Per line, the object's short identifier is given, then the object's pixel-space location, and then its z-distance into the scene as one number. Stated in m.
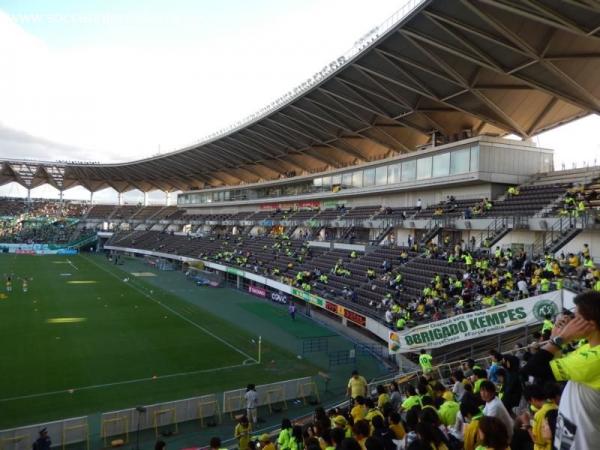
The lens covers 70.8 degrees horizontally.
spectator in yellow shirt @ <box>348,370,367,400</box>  12.00
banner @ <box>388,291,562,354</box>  13.91
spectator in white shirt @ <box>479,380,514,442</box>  5.32
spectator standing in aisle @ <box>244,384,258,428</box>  13.84
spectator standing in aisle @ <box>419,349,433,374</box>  12.81
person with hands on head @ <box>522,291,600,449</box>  2.67
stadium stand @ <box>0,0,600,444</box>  5.77
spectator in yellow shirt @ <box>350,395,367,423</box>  8.41
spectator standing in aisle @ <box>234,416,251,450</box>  10.45
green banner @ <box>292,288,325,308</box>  28.25
